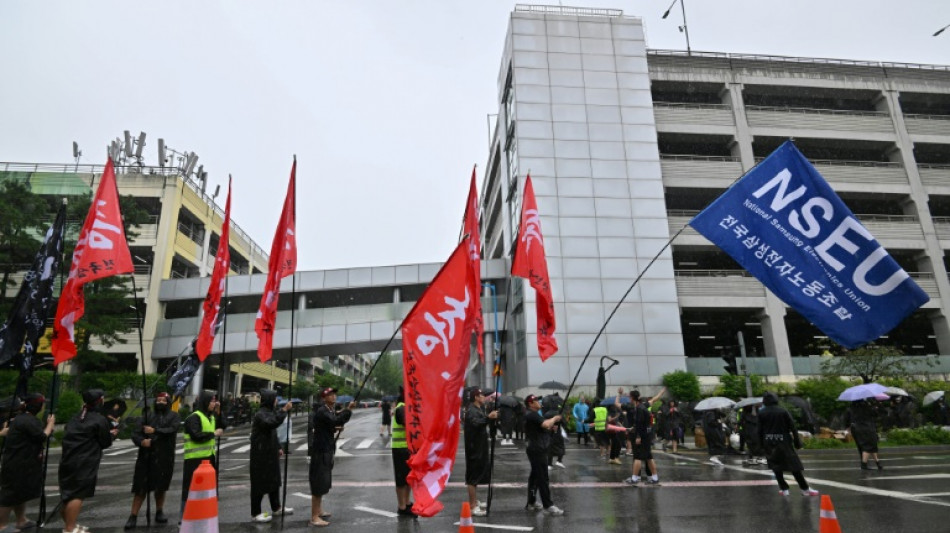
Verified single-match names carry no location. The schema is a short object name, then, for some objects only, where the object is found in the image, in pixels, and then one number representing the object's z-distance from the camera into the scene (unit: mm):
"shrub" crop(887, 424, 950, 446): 17406
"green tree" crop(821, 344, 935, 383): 24578
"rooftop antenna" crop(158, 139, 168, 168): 39312
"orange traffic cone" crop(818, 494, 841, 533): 4547
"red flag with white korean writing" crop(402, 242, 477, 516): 5961
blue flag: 5734
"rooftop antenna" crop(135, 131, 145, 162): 38750
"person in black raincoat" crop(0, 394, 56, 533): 6859
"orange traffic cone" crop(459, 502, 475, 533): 4472
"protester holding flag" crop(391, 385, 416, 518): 7785
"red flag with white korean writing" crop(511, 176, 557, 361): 9031
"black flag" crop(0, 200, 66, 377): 8000
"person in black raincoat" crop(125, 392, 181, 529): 7492
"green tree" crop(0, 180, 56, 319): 27844
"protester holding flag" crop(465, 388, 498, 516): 7727
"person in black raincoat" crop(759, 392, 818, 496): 8969
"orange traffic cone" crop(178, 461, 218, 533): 4703
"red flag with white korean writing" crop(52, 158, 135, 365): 7836
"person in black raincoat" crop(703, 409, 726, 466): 15000
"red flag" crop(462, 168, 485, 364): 6793
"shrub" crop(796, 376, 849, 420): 23359
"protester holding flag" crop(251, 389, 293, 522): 7566
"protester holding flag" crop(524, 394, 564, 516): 7848
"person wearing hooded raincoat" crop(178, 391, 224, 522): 7762
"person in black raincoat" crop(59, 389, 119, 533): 6621
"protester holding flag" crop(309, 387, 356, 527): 7361
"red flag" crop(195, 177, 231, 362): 9758
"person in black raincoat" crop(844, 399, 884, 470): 12203
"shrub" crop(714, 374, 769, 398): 26781
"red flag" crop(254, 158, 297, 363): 8625
